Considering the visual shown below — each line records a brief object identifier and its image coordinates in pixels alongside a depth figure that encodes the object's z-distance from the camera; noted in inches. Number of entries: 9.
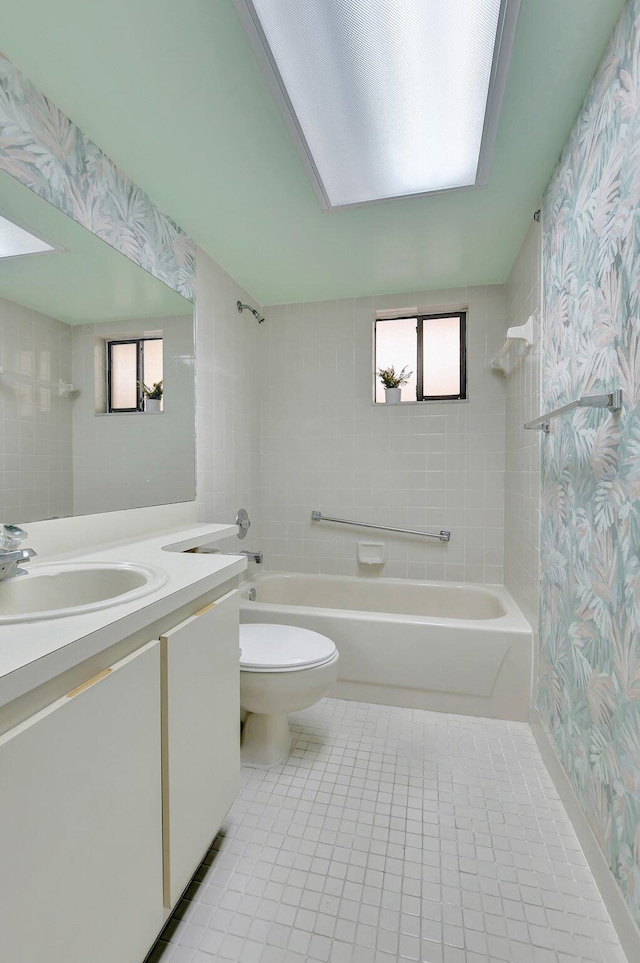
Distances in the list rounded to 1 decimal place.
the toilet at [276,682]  57.0
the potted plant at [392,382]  107.2
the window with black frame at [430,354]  107.7
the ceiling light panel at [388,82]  39.3
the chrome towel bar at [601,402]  38.9
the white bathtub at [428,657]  73.5
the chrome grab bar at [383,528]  103.7
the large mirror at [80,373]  47.0
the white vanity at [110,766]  21.6
